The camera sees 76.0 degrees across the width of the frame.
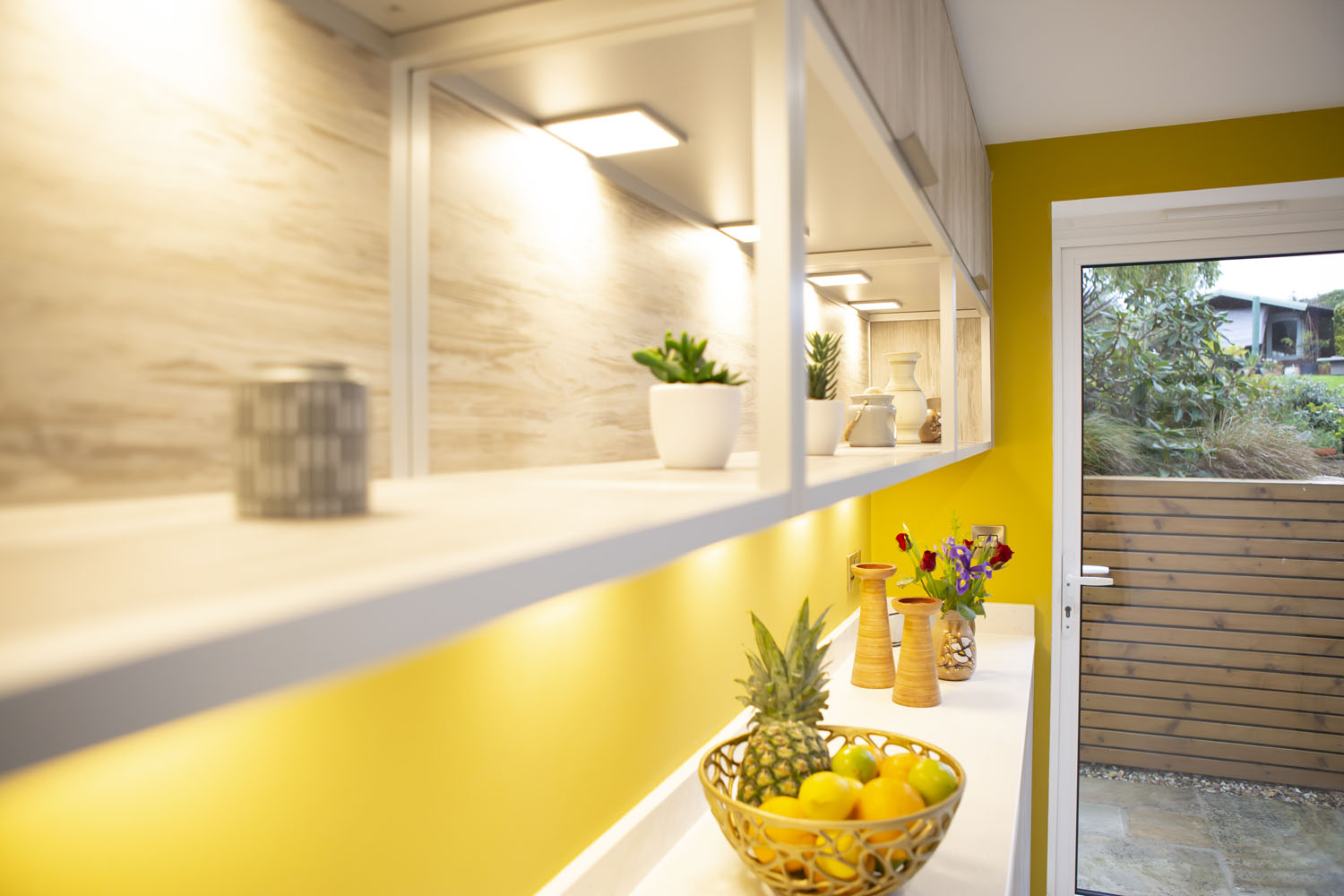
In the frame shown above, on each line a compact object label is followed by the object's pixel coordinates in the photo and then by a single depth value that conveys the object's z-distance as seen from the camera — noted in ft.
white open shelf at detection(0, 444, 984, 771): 0.65
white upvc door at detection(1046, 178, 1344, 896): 8.97
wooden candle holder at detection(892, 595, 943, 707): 6.34
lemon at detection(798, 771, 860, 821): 3.39
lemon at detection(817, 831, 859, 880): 3.23
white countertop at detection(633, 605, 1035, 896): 3.95
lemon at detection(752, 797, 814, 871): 3.33
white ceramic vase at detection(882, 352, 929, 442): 6.93
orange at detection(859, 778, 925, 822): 3.39
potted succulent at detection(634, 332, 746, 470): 2.75
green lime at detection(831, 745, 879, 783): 3.87
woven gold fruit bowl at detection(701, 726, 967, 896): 3.26
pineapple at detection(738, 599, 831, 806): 3.70
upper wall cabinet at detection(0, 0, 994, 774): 0.87
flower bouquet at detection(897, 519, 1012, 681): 7.28
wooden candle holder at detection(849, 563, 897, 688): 6.66
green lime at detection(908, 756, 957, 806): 3.54
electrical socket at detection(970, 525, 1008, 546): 9.34
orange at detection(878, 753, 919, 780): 3.77
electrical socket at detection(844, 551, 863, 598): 8.63
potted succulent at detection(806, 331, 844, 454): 3.93
